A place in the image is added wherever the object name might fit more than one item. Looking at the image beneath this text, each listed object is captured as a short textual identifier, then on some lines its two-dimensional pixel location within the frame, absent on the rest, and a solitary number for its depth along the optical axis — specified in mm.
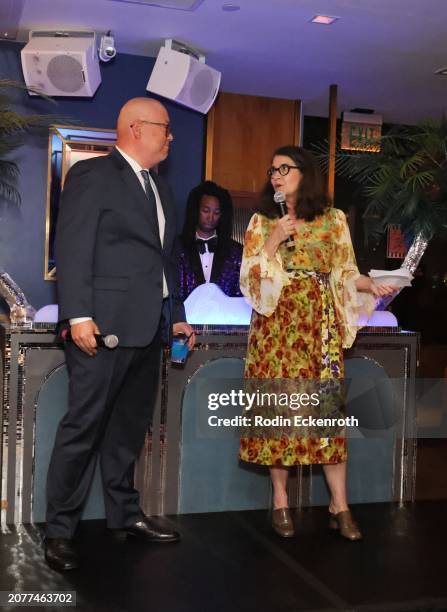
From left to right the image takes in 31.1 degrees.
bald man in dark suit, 2695
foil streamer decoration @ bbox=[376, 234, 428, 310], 3815
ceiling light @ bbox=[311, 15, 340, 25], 5044
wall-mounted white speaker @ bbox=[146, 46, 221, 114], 5688
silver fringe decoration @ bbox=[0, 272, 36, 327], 3197
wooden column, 6914
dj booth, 3143
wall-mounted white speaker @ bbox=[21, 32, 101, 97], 5441
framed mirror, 5965
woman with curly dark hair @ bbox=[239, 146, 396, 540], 3109
